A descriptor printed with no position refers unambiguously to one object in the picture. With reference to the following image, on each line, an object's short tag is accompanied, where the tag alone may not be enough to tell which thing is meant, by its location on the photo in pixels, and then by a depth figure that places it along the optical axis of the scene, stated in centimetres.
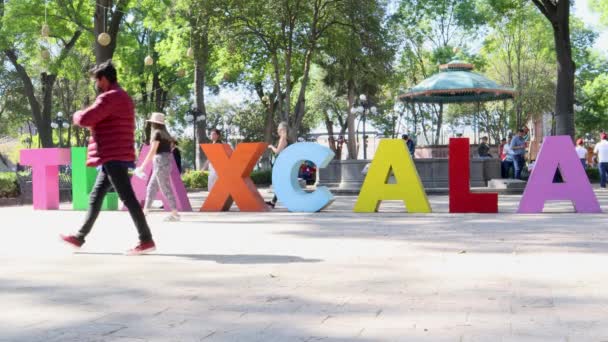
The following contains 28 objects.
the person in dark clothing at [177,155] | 1518
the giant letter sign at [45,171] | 1348
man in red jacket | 654
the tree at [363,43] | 2386
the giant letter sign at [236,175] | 1256
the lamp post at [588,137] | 6131
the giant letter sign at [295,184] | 1240
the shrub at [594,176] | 2702
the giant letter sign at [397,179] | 1177
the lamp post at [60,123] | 4088
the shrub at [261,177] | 2897
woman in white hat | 1077
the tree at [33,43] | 2478
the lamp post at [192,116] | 2839
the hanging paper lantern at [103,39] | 1762
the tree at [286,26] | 2339
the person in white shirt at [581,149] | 2084
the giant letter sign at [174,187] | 1306
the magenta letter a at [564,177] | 1124
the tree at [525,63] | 4062
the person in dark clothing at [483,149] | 2458
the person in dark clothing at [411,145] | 2166
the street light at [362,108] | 3066
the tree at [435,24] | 3959
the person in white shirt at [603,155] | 2055
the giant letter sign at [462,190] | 1148
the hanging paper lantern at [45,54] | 1914
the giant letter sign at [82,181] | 1319
